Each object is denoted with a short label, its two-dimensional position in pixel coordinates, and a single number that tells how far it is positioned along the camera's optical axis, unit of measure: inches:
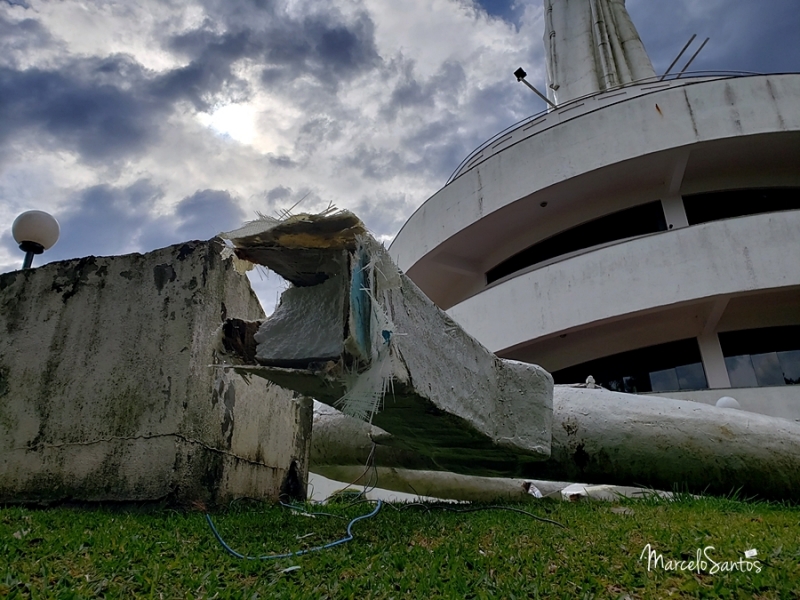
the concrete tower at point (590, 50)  671.1
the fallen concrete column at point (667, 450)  184.2
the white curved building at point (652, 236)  406.9
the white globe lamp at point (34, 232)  229.1
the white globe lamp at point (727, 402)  315.9
